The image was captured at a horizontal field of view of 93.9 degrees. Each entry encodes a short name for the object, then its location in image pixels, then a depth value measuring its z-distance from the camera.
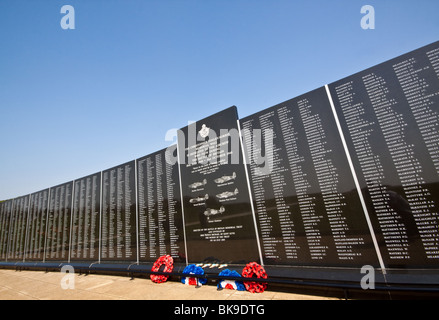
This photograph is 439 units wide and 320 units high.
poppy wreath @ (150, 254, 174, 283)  5.19
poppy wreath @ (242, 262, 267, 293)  3.87
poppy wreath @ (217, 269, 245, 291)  4.05
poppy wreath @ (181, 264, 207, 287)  4.66
